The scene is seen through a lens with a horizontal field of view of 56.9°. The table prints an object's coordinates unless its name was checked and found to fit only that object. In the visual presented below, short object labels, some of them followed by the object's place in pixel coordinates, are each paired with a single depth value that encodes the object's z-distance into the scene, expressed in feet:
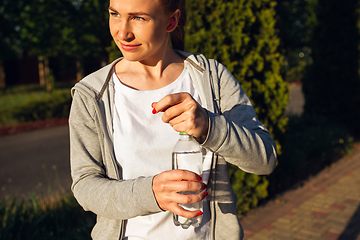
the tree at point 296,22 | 59.31
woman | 3.82
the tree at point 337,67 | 26.53
